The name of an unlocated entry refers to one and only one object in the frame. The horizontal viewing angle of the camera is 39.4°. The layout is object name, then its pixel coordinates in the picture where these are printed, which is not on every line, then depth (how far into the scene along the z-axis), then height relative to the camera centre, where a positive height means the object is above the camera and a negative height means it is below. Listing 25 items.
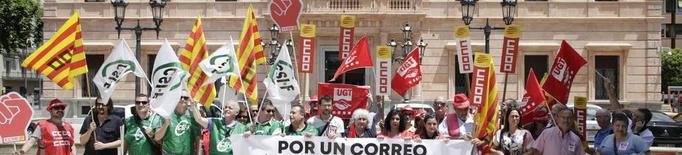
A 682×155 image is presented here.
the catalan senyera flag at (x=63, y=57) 11.41 +0.21
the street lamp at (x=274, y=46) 29.29 +0.89
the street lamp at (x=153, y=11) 24.64 +1.69
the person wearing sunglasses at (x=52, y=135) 10.52 -0.67
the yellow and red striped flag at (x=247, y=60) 11.84 +0.18
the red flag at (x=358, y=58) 14.44 +0.25
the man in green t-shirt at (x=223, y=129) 10.45 -0.60
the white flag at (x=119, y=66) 11.44 +0.10
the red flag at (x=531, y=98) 11.27 -0.29
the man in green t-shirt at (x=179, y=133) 10.35 -0.65
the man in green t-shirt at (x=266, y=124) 10.55 -0.55
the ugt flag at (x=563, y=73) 12.13 +0.02
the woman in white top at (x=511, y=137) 10.05 -0.67
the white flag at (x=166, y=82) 10.29 -0.08
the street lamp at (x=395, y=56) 28.48 +0.65
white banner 10.24 -0.78
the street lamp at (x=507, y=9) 24.72 +1.66
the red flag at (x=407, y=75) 15.57 -0.01
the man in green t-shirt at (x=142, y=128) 10.54 -0.60
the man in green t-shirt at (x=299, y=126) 10.20 -0.56
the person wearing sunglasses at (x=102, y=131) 10.88 -0.65
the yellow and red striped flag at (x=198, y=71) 11.18 +0.04
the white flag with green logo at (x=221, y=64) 11.05 +0.12
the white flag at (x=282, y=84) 11.70 -0.12
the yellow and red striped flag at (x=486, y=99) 10.10 -0.26
